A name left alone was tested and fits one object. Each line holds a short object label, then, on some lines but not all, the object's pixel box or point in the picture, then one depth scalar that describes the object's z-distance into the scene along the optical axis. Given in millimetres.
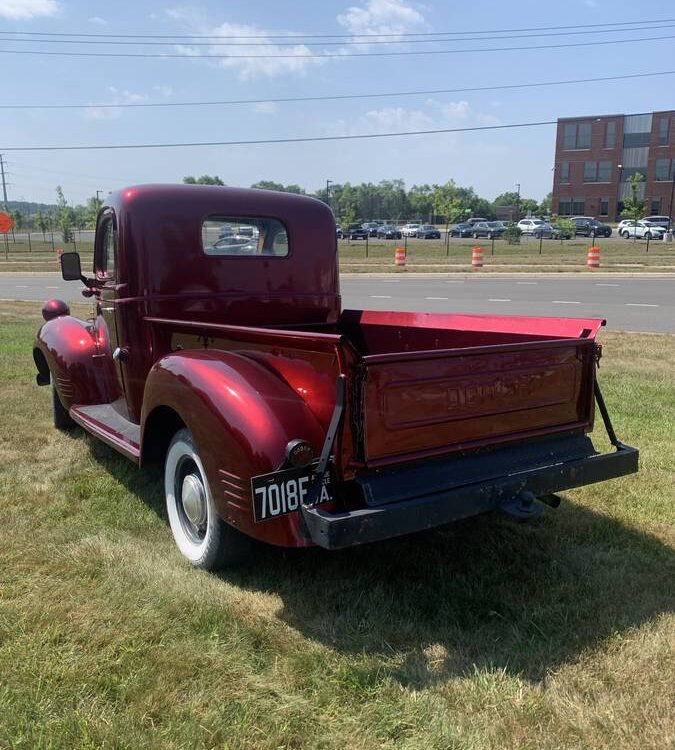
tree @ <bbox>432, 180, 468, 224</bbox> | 65062
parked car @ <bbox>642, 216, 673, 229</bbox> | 51781
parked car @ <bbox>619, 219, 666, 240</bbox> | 46875
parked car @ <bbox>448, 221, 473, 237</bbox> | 56250
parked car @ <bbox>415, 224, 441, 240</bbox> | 56688
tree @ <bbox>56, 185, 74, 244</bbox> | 61312
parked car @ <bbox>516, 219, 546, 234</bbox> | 52250
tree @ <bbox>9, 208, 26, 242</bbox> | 89794
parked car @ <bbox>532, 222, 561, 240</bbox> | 49906
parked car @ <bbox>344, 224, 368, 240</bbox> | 55844
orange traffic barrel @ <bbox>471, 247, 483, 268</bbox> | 25703
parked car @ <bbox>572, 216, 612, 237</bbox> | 50656
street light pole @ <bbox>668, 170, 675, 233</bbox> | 68300
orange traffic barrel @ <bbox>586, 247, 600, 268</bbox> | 24189
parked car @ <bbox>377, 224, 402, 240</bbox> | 59000
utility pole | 92800
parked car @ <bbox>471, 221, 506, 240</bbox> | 54031
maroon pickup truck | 2660
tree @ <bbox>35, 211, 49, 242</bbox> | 71662
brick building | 71125
